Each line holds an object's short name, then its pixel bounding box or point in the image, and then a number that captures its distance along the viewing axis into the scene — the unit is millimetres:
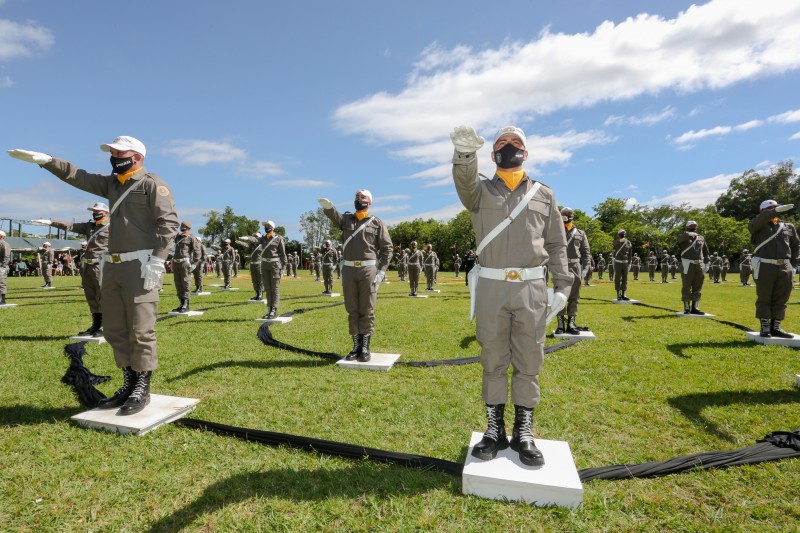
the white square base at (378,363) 6062
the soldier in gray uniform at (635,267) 34219
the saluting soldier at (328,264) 19234
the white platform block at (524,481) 2818
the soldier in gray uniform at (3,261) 13212
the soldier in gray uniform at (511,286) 3207
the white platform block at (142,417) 3875
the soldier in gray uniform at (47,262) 21812
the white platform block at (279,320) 10367
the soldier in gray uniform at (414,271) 18641
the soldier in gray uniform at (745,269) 24344
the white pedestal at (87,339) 7781
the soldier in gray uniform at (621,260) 14719
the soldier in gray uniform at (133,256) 4258
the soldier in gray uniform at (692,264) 10758
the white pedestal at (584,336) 8254
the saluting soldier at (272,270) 10891
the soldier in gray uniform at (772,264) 7598
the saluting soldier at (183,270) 11984
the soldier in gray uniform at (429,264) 22312
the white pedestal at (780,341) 7434
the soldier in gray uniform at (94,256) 8125
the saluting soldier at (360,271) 6520
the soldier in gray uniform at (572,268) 8680
